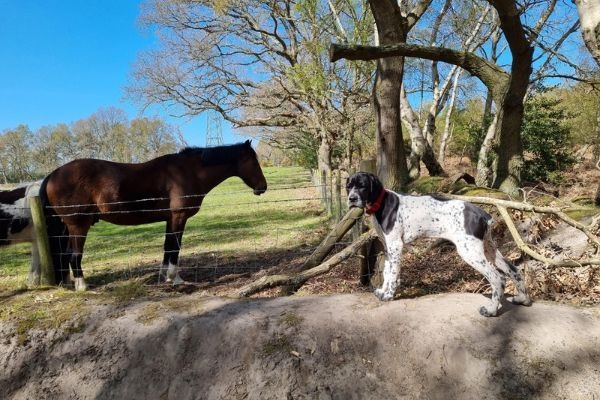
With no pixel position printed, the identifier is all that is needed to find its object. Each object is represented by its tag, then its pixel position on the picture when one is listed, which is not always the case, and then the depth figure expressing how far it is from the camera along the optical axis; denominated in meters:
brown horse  6.17
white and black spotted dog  3.21
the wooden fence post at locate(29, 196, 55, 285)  5.36
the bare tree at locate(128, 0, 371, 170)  14.91
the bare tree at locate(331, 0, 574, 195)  5.66
